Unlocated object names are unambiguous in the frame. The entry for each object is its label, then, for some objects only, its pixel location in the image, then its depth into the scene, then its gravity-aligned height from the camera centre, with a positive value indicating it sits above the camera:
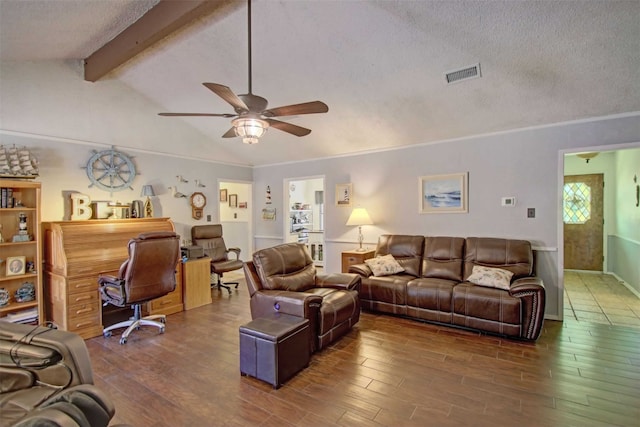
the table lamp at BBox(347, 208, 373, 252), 5.23 -0.11
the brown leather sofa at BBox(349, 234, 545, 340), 3.32 -0.89
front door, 6.51 -0.23
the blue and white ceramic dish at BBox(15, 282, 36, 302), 3.62 -0.92
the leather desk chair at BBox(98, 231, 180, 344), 3.34 -0.72
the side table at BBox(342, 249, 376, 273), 4.95 -0.71
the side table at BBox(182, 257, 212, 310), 4.53 -1.04
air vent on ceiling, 3.32 +1.49
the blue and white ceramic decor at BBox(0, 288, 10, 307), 3.47 -0.94
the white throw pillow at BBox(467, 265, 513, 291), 3.60 -0.78
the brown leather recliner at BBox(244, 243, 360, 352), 3.02 -0.85
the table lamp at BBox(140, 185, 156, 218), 5.03 +0.20
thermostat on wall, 4.24 +0.13
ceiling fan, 2.46 +0.81
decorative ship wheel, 4.55 +0.64
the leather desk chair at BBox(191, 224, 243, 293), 5.49 -0.63
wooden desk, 3.51 -0.65
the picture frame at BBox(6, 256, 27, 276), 3.55 -0.60
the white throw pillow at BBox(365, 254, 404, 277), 4.34 -0.76
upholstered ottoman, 2.46 -1.11
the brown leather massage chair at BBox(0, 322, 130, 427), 1.47 -0.82
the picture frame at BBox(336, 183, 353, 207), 5.73 +0.31
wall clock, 5.89 +0.16
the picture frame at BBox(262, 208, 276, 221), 6.83 -0.04
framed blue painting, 4.61 +0.27
